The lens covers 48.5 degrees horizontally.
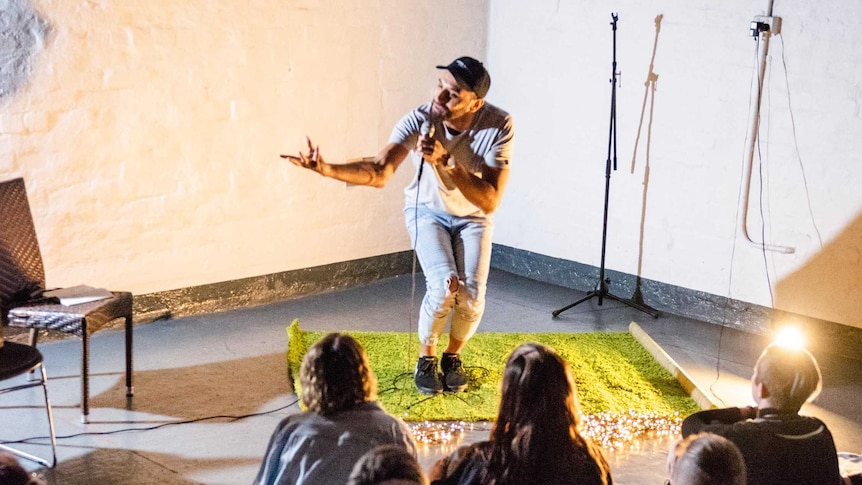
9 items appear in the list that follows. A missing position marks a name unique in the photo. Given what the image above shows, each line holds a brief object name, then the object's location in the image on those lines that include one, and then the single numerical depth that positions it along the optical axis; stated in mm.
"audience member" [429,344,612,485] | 2430
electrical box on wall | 5530
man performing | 4223
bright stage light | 5461
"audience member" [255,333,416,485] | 2531
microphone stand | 6164
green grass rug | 4520
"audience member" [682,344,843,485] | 2703
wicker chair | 4148
